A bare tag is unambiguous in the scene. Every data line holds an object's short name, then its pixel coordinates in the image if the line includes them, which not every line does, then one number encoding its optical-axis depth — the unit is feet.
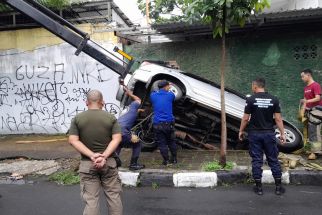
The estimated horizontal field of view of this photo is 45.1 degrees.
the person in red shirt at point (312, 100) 24.12
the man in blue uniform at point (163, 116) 22.80
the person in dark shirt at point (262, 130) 18.60
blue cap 22.94
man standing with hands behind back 13.47
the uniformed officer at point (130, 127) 21.70
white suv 25.88
